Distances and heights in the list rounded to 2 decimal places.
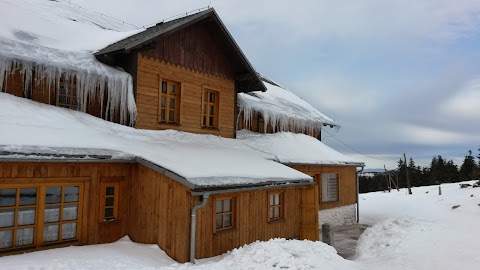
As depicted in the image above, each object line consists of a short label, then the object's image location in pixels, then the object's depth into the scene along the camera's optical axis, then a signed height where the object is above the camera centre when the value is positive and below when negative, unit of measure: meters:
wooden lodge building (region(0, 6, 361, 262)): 7.36 +0.19
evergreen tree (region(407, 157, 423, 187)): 57.97 -0.67
